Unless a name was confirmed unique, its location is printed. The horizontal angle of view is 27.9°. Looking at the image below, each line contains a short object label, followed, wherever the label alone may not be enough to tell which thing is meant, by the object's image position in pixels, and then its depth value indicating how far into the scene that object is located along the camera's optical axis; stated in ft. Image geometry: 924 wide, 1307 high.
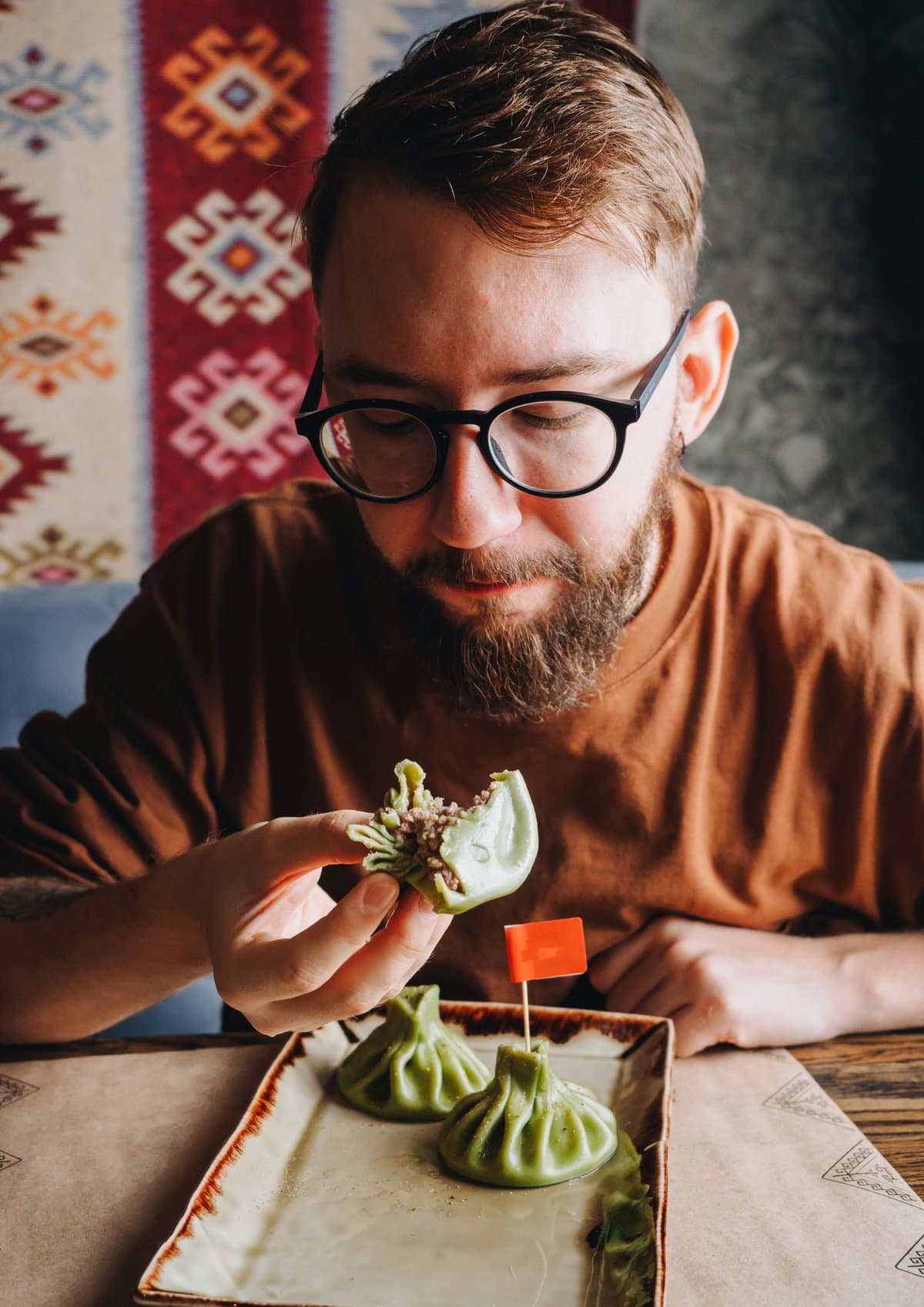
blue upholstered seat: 3.04
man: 2.33
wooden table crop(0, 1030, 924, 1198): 2.20
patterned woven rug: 4.12
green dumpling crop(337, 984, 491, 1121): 2.20
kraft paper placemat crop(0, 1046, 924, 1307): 1.97
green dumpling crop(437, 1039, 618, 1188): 2.08
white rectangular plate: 1.92
